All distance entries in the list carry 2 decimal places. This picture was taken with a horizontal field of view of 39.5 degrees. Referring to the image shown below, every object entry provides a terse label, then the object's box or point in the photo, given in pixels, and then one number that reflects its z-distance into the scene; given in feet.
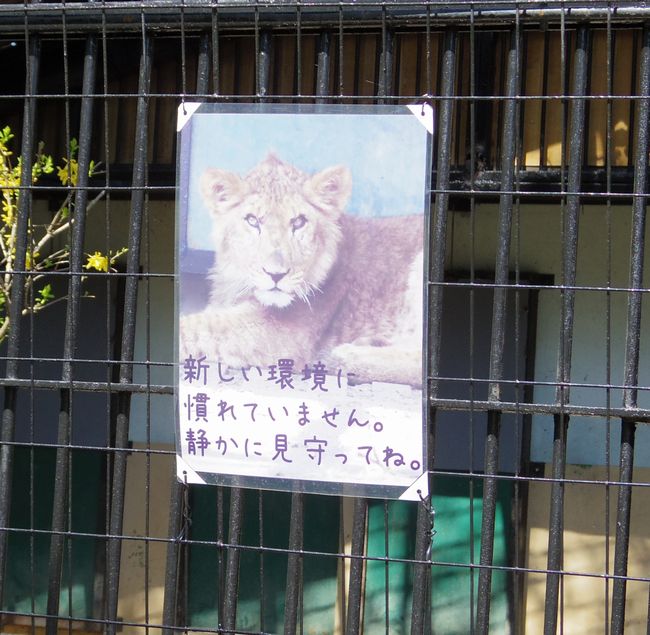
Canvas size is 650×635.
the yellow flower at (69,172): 10.11
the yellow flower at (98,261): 11.52
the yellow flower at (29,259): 11.37
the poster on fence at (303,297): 9.04
